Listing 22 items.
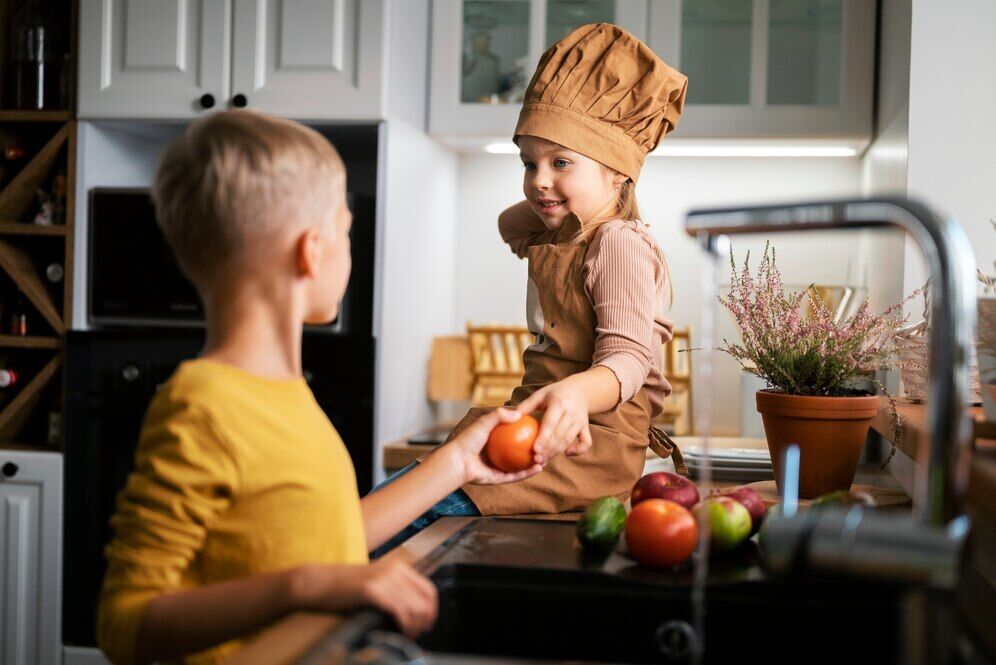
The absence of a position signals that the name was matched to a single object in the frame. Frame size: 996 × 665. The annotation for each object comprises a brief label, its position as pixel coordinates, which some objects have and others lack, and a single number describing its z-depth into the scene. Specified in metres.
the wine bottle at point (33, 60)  2.51
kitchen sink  0.98
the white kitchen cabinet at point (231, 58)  2.36
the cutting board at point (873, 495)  1.35
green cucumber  1.07
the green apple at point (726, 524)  1.05
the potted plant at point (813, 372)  1.39
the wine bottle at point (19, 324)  2.53
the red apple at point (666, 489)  1.15
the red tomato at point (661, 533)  1.01
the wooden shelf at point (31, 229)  2.48
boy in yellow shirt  0.76
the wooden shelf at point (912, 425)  1.01
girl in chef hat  1.34
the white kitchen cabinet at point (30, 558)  2.45
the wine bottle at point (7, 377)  2.52
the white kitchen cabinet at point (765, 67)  2.48
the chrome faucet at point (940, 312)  0.64
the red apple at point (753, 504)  1.13
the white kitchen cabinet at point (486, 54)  2.65
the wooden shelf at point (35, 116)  2.50
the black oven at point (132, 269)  2.42
